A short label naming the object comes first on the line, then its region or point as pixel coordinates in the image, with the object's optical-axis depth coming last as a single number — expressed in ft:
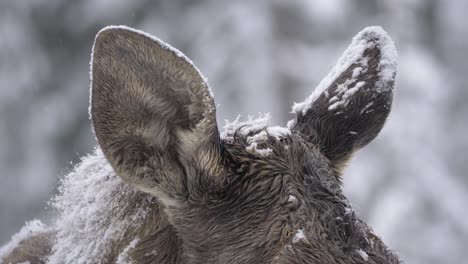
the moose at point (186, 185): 19.58
